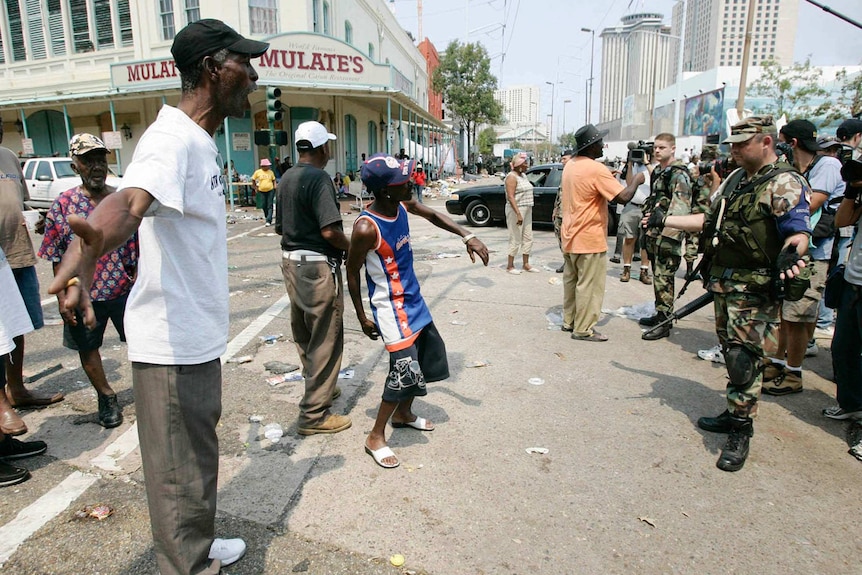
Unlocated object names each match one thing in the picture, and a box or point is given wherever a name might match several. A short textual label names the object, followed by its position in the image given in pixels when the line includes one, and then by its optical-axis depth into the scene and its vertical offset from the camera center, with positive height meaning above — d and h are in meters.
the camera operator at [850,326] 3.60 -1.00
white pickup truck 16.22 +0.11
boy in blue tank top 3.14 -0.65
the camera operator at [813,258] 4.37 -0.71
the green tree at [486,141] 70.56 +4.82
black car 13.51 -0.54
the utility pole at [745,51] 14.82 +3.42
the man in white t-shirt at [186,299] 1.82 -0.40
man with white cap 3.54 -0.53
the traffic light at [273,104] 10.70 +1.48
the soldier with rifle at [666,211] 5.93 -0.37
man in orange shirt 5.38 -0.45
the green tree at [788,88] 33.65 +5.56
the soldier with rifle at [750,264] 3.19 -0.52
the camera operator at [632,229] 8.38 -0.80
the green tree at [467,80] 44.44 +7.86
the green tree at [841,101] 23.83 +3.49
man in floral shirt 3.59 -0.56
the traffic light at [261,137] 10.62 +0.83
